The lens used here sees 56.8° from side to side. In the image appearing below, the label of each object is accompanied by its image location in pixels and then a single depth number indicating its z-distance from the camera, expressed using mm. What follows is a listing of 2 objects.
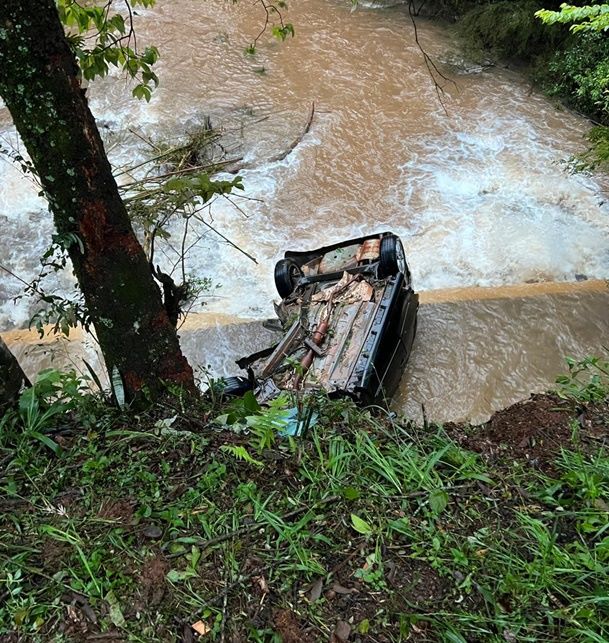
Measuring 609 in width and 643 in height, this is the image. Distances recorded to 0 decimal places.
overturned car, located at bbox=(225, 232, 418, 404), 5352
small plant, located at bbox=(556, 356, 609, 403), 3930
